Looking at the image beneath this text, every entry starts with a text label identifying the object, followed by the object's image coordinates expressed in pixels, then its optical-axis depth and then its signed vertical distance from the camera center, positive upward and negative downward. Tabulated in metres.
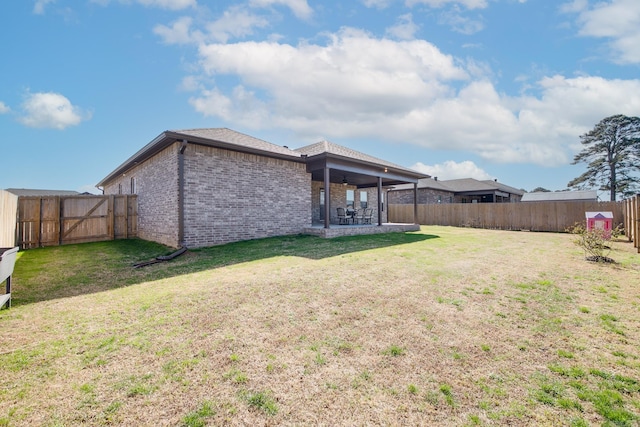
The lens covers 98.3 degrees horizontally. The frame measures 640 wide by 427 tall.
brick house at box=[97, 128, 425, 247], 9.69 +1.48
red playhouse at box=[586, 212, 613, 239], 12.58 -0.21
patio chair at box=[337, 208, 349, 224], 15.97 +0.12
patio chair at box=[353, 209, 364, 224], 16.30 +0.15
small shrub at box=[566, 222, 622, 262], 7.82 -0.80
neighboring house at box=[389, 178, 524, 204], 27.95 +2.68
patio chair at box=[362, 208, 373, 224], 16.69 +0.05
